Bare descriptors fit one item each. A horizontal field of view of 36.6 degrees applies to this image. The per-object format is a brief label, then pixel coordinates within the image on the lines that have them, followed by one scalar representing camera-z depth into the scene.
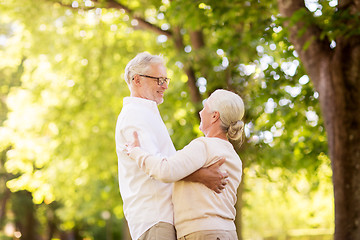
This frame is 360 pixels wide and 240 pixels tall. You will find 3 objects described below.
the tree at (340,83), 6.51
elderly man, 3.15
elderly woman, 3.03
